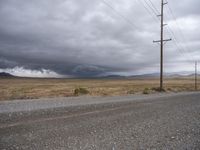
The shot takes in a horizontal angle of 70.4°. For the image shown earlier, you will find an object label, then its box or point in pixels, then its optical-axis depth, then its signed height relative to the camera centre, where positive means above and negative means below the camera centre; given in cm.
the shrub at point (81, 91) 2165 -243
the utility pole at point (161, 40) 2248 +566
